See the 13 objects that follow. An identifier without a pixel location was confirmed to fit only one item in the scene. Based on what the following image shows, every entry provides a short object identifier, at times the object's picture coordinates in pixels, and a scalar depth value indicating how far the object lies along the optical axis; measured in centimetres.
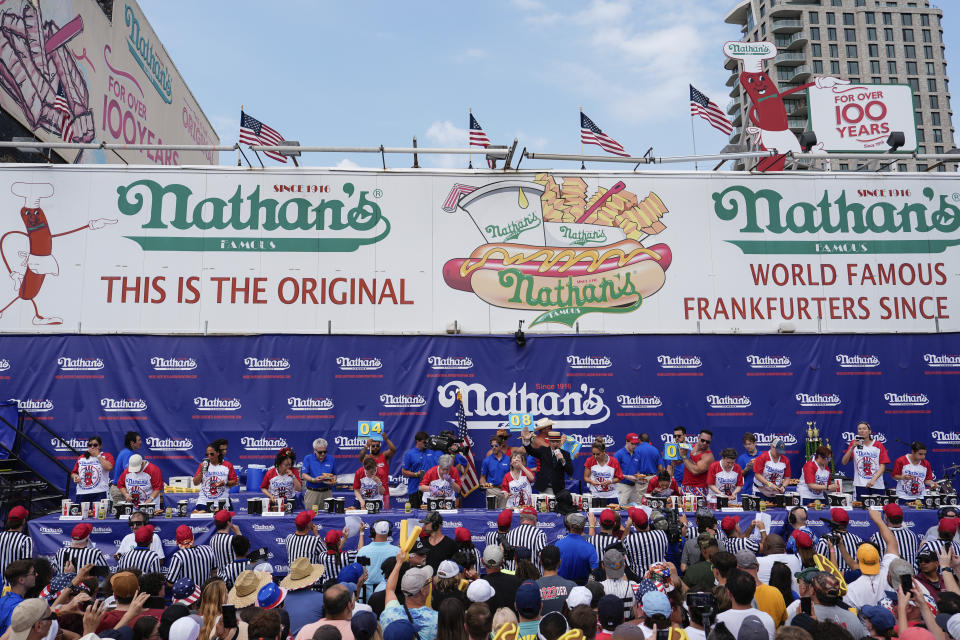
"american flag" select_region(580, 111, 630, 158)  1488
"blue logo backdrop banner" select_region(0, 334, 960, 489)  1314
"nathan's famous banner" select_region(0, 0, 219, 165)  1569
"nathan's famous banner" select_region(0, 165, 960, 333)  1385
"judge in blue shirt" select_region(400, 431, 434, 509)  1200
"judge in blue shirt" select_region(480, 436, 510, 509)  1215
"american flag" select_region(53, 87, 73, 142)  1469
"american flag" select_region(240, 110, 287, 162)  1445
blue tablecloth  906
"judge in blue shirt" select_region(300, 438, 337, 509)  1120
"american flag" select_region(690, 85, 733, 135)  1572
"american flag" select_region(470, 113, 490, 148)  1470
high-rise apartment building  8500
